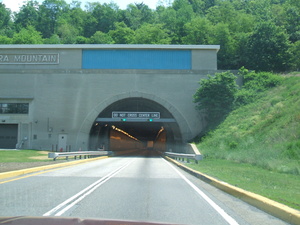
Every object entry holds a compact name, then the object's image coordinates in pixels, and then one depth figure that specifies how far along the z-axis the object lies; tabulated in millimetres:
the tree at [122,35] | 81688
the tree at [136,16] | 104638
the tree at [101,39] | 83838
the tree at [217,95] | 40562
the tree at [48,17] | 102750
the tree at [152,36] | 76562
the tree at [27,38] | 73344
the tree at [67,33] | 89956
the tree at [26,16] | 98812
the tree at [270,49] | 52219
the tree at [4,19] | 93062
